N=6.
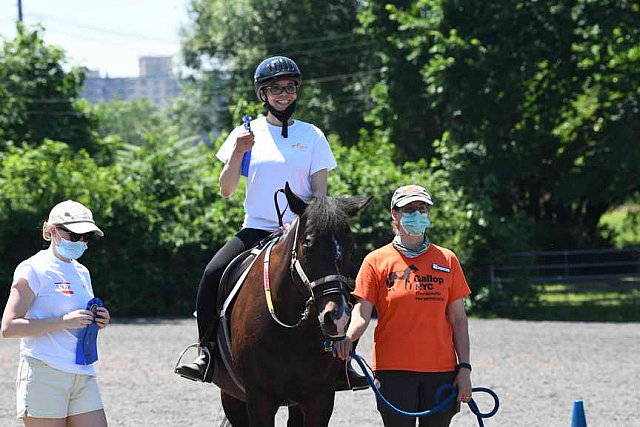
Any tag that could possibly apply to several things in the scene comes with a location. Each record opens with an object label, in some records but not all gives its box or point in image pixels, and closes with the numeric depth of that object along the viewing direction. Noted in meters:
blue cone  12.02
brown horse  10.58
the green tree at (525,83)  42.84
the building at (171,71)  94.62
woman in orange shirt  10.96
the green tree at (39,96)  62.37
